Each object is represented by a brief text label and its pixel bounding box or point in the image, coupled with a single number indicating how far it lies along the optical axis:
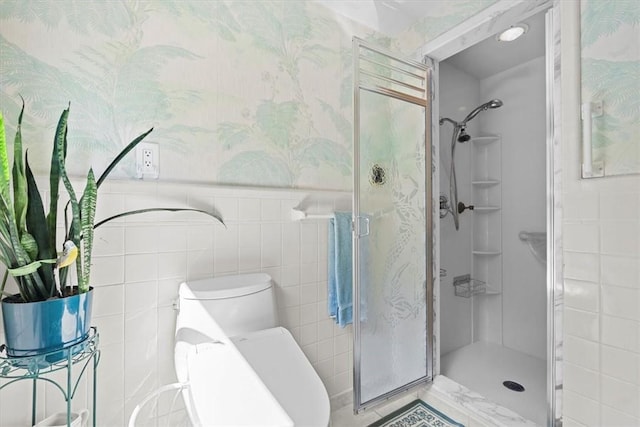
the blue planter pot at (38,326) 0.75
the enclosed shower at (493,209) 2.12
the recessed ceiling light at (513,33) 1.63
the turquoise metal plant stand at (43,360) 0.76
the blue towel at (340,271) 1.48
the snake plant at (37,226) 0.75
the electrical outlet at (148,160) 1.12
